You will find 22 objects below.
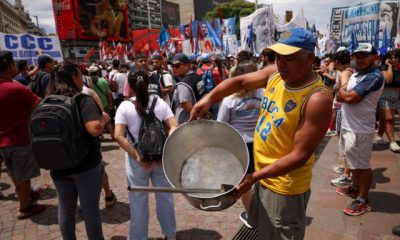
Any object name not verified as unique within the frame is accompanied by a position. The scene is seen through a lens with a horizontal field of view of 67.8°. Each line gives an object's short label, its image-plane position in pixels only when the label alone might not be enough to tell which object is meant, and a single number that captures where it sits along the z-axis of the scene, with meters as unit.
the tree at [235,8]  67.81
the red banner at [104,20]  57.06
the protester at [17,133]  3.47
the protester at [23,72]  5.53
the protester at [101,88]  6.78
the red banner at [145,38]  25.08
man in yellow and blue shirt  1.70
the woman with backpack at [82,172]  2.52
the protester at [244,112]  3.30
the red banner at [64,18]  54.73
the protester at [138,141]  2.81
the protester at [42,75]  5.05
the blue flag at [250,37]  10.30
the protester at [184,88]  4.13
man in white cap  3.45
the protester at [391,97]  5.92
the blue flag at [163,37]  17.36
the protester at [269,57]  4.88
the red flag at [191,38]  14.46
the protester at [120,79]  8.78
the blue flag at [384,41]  8.99
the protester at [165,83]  6.04
